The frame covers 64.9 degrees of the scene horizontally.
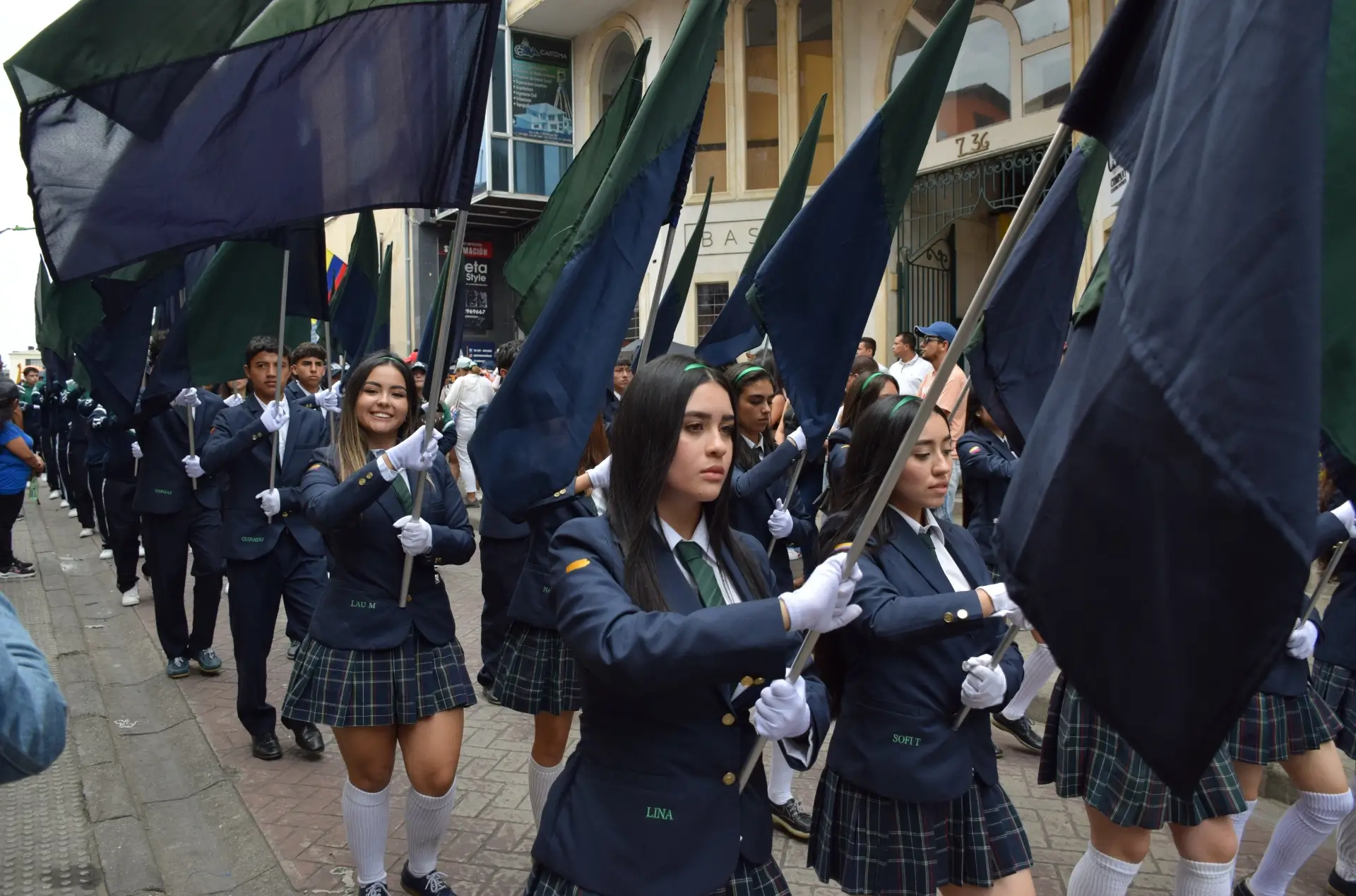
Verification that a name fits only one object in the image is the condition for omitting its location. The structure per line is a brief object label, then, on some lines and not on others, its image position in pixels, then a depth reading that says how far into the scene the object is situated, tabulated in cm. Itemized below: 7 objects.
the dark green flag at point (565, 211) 438
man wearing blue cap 797
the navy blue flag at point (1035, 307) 279
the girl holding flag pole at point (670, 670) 212
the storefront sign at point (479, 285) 2753
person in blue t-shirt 1094
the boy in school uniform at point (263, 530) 568
